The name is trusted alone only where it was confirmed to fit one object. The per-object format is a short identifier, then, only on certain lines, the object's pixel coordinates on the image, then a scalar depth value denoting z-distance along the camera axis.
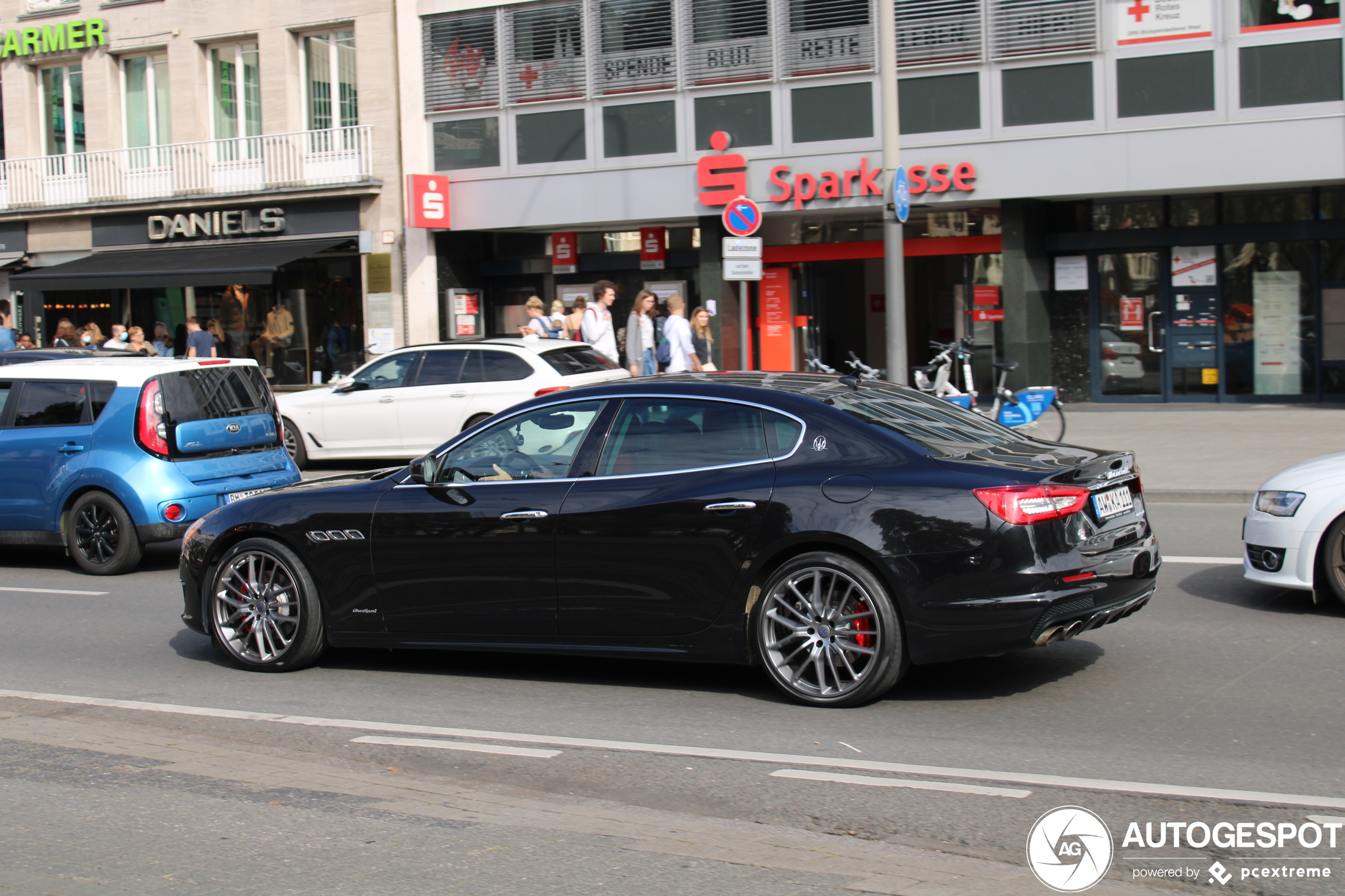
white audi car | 7.64
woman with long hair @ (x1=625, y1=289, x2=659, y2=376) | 16.97
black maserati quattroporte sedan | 5.89
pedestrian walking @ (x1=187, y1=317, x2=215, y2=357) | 22.28
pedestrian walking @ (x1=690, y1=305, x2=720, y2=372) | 17.47
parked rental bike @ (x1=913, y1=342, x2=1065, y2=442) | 16.08
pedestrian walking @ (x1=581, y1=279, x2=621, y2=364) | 17.48
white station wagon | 16.02
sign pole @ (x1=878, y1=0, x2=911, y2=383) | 15.58
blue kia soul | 10.65
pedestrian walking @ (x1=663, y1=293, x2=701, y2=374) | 16.67
